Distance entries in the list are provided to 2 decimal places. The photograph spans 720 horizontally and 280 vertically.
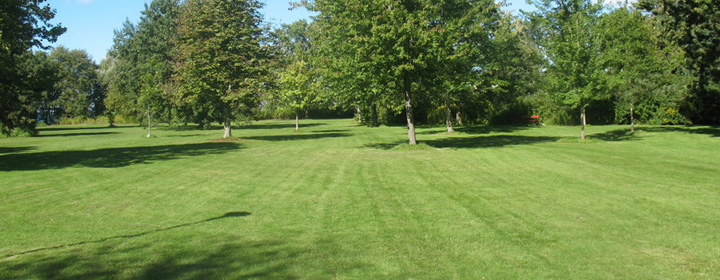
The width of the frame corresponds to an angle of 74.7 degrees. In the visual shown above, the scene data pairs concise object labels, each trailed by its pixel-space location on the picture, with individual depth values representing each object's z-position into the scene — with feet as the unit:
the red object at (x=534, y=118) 138.72
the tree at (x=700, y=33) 72.23
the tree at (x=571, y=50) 73.15
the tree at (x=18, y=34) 55.01
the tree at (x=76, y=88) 218.18
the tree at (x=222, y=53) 89.71
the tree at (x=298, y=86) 139.13
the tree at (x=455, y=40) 63.82
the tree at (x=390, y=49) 62.23
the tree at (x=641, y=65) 74.69
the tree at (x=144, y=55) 164.14
